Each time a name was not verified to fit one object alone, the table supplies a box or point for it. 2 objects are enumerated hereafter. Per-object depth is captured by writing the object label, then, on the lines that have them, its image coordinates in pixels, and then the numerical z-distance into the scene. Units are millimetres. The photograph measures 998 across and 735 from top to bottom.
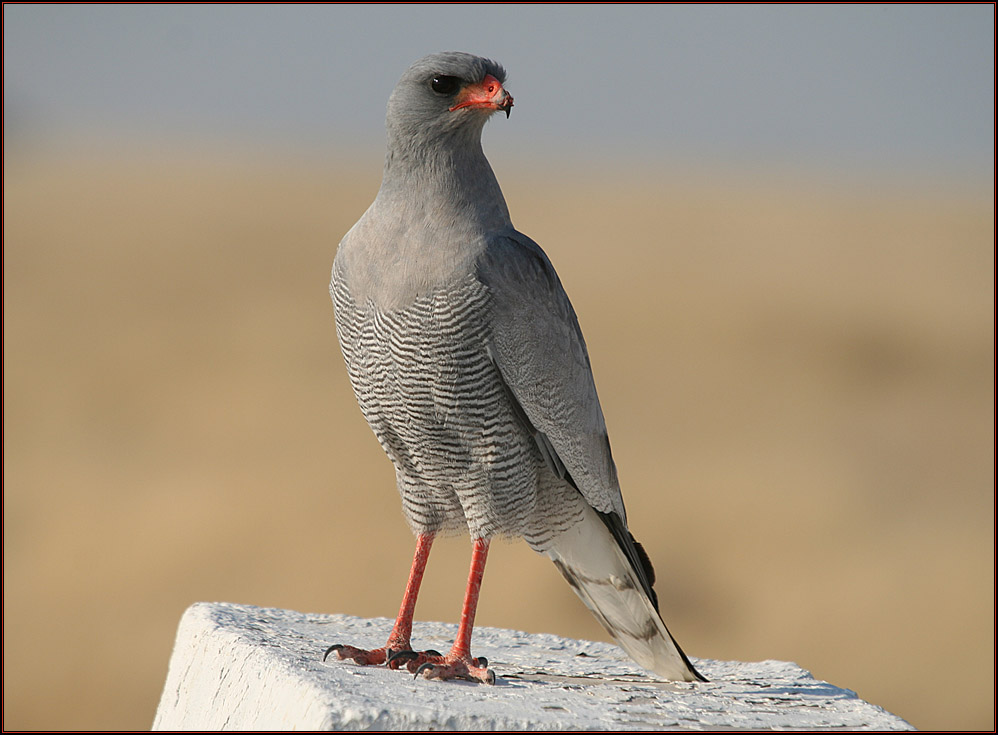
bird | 8758
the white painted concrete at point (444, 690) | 7871
